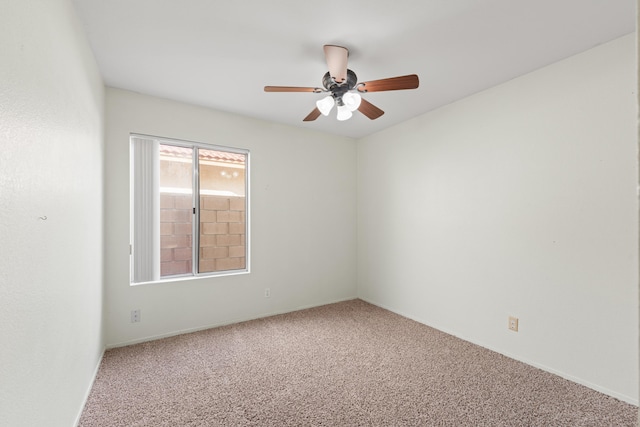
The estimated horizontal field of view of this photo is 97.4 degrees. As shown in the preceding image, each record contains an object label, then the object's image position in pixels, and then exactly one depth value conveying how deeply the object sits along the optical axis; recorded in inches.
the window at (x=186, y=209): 112.3
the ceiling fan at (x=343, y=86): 74.4
